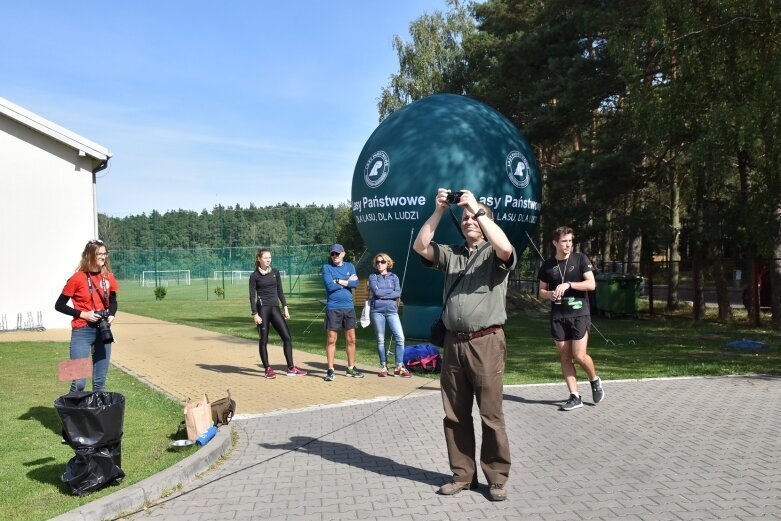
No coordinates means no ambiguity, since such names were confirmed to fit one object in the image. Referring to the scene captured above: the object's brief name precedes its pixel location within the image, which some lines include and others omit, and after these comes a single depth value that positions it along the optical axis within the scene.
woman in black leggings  9.91
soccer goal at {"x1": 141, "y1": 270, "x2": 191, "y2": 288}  48.75
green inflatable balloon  12.37
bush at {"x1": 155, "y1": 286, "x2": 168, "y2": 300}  33.53
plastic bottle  6.21
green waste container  20.22
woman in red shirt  6.84
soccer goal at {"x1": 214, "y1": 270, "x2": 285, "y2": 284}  50.69
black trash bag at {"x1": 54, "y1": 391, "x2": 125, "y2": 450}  5.08
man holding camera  4.82
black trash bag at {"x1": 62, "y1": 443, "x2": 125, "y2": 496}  5.01
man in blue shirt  9.84
